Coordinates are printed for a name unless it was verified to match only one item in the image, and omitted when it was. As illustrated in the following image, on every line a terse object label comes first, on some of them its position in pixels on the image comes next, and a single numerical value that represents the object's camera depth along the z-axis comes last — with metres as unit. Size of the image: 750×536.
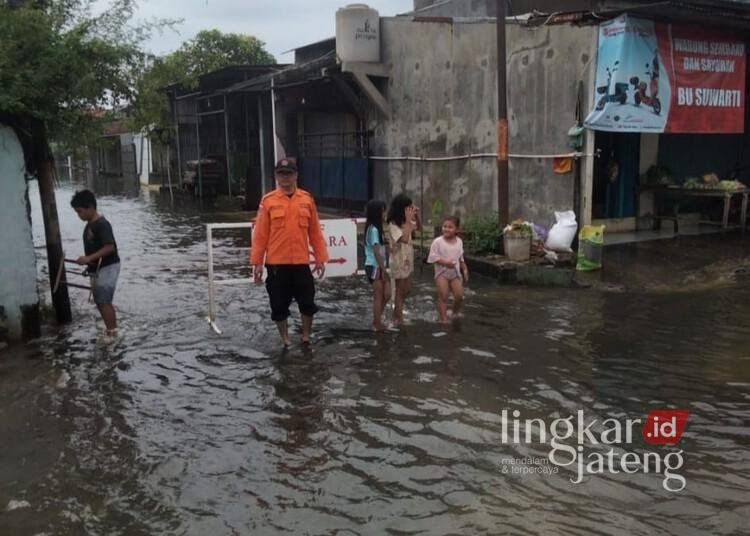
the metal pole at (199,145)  27.20
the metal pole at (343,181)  18.44
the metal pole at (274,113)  19.67
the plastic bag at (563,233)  10.98
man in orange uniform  7.09
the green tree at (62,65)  6.90
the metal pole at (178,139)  30.56
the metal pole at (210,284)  7.98
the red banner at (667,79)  10.84
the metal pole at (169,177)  29.42
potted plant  11.27
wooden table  13.40
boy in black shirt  7.55
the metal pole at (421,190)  15.05
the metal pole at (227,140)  25.33
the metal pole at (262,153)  22.00
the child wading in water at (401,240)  7.90
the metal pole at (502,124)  11.50
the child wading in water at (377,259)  7.68
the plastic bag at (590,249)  10.73
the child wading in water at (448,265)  8.16
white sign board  8.38
